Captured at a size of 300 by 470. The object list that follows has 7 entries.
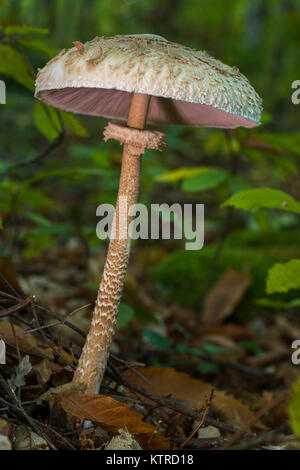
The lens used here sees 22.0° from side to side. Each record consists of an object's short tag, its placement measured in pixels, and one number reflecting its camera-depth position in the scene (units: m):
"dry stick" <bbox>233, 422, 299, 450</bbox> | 0.38
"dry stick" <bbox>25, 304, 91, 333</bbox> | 0.48
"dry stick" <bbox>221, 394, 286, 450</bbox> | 0.39
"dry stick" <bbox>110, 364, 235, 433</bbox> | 0.48
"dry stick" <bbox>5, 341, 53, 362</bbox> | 0.49
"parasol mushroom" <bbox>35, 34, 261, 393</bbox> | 0.43
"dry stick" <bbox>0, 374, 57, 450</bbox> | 0.44
